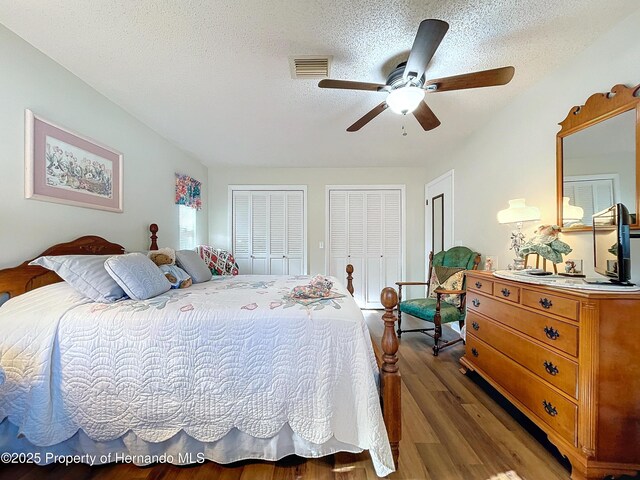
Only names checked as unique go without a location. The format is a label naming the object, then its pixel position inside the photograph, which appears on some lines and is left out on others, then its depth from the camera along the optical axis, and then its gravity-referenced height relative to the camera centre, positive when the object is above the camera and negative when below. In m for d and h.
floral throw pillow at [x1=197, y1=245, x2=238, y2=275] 3.54 -0.31
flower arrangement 1.71 -0.05
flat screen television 1.30 -0.02
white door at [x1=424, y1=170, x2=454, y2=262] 3.65 +0.38
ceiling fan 1.40 +0.98
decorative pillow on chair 2.87 -0.47
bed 1.31 -0.75
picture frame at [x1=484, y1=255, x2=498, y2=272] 2.60 -0.24
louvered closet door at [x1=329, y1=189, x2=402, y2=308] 4.52 +0.03
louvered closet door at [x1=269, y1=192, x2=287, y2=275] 4.52 +0.12
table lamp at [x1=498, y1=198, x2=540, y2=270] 2.01 +0.18
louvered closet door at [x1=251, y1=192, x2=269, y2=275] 4.51 +0.24
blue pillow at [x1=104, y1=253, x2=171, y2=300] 1.62 -0.25
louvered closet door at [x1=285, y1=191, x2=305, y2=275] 4.51 +0.24
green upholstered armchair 2.68 -0.74
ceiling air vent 1.77 +1.22
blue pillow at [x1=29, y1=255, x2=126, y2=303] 1.55 -0.24
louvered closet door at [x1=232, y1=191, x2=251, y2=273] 4.51 +0.15
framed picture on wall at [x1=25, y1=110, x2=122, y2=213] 1.72 +0.54
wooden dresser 1.23 -0.70
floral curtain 3.48 +0.67
